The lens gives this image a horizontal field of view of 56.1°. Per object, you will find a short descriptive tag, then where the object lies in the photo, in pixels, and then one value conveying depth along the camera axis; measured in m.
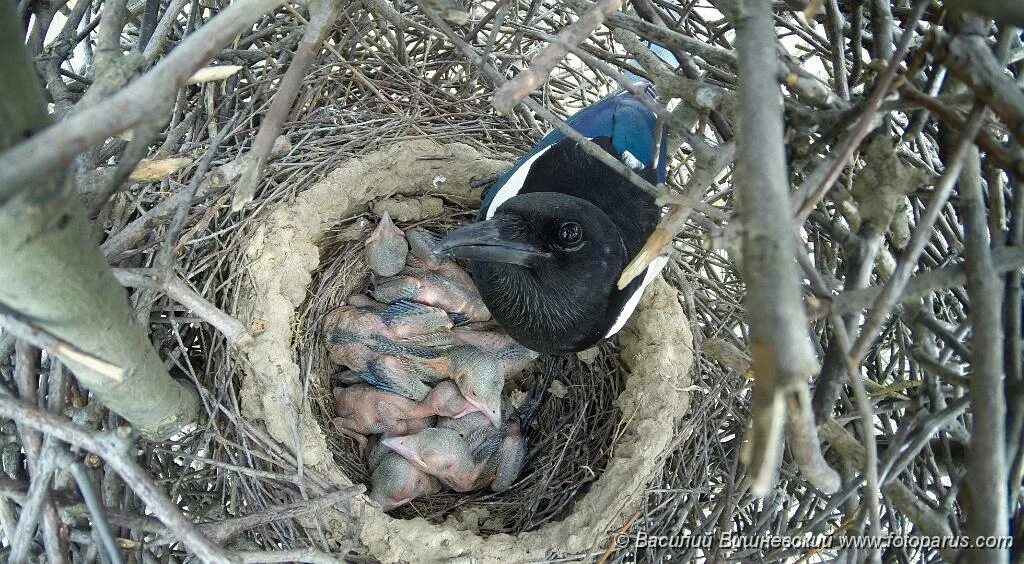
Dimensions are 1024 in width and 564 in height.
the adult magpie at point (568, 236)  0.36
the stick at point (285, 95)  0.26
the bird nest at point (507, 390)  0.37
